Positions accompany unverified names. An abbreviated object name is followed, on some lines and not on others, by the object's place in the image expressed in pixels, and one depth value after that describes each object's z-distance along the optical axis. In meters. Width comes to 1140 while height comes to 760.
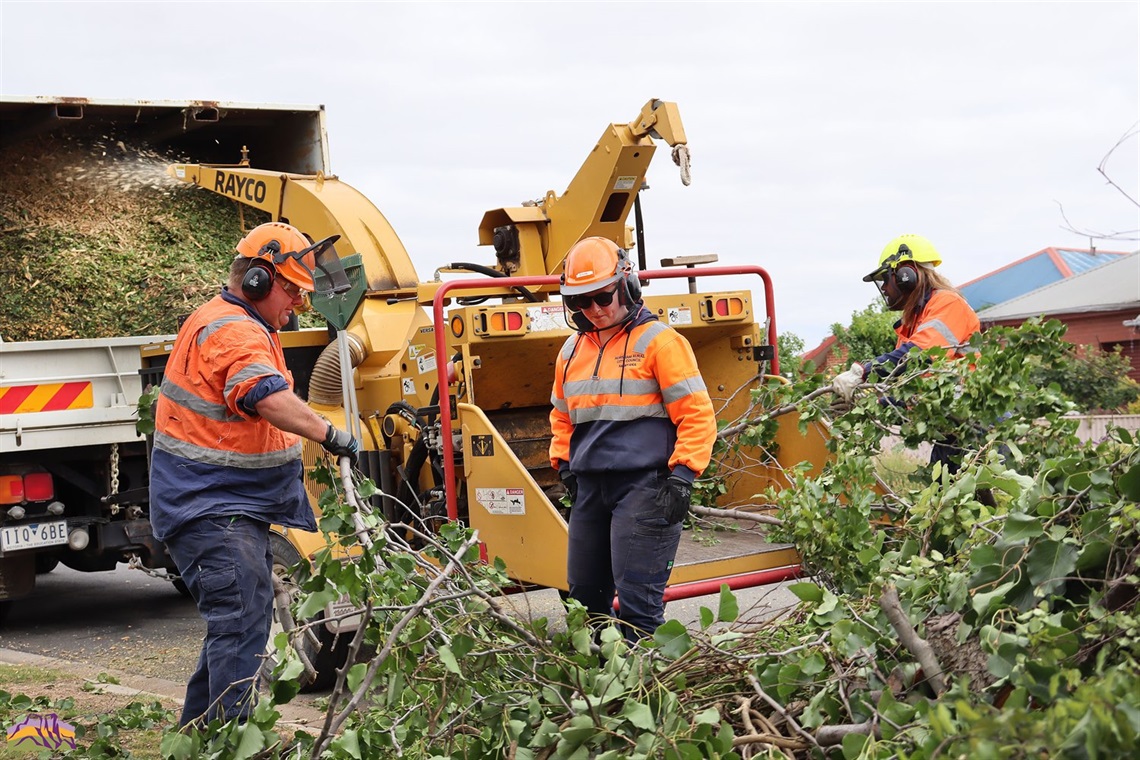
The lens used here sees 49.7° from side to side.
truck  7.95
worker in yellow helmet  5.97
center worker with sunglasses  4.74
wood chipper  5.66
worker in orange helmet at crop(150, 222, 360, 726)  4.38
